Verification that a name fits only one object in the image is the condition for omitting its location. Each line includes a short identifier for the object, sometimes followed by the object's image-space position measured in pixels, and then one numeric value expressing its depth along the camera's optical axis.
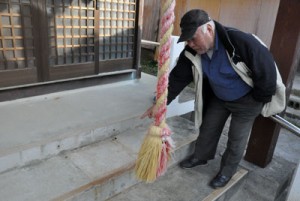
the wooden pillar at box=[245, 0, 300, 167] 2.82
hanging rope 1.45
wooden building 3.56
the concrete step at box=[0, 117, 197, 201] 2.32
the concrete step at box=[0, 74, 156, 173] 2.71
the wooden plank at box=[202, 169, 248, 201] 2.79
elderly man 2.31
